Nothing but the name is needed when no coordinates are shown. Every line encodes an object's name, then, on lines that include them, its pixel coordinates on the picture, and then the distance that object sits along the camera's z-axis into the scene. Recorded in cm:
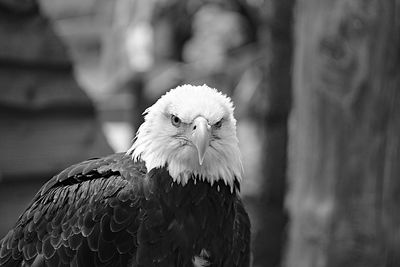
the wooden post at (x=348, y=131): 878
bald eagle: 661
